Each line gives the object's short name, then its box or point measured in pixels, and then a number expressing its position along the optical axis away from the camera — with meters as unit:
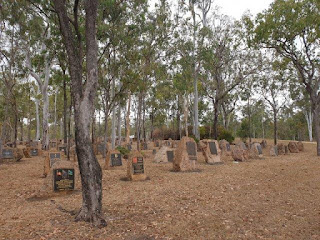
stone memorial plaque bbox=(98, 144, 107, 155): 20.92
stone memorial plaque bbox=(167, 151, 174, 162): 15.07
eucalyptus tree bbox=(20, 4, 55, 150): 15.52
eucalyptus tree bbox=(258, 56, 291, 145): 26.91
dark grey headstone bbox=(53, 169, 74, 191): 7.02
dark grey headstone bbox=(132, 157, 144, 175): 9.45
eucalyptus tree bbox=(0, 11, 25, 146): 18.22
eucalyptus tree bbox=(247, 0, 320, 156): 15.86
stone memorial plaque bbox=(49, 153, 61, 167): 10.34
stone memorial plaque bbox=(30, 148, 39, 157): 20.12
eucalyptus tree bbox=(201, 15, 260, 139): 22.22
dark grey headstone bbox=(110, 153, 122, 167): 12.51
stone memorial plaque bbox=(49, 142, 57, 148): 27.64
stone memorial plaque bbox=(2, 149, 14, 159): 15.56
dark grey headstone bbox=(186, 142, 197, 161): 11.73
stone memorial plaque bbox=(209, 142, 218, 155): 14.19
